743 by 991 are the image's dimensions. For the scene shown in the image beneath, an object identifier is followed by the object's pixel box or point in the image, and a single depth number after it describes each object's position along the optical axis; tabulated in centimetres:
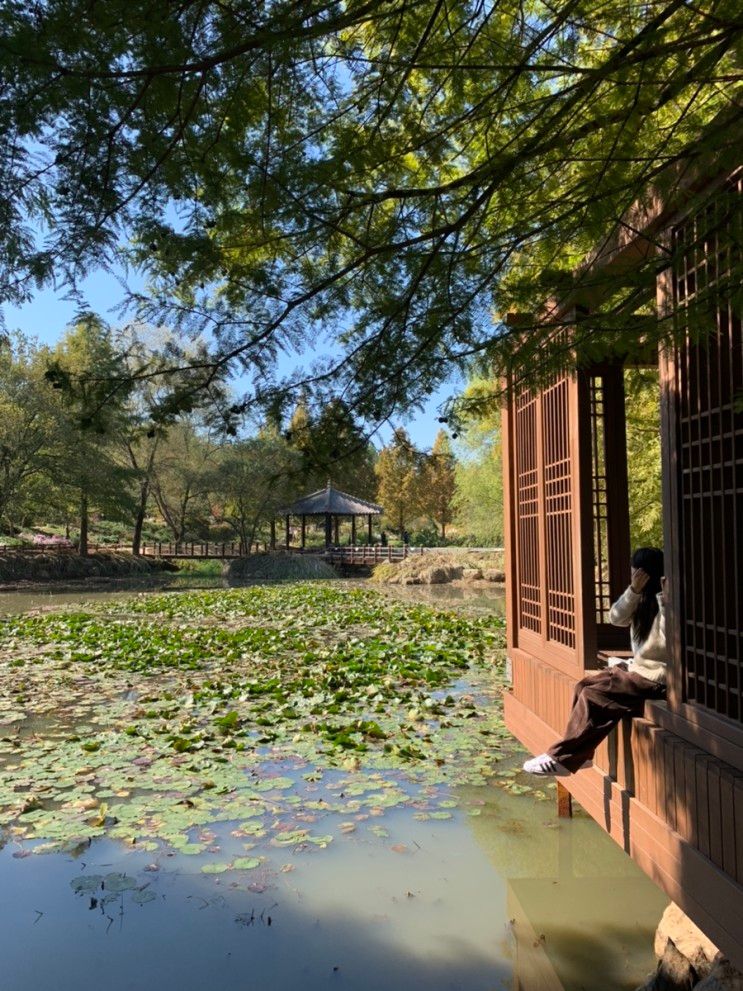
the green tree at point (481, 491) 2923
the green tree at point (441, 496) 4275
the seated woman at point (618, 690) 331
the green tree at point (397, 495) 4094
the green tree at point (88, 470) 2606
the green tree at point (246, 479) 3369
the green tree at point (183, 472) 3419
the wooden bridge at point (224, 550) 3123
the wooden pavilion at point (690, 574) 247
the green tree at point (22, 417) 2473
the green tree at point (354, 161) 254
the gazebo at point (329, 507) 3366
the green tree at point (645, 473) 942
